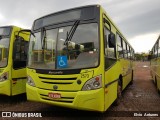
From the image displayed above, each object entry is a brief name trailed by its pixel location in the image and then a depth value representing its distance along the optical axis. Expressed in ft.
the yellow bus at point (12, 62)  14.40
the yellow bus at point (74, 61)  9.69
